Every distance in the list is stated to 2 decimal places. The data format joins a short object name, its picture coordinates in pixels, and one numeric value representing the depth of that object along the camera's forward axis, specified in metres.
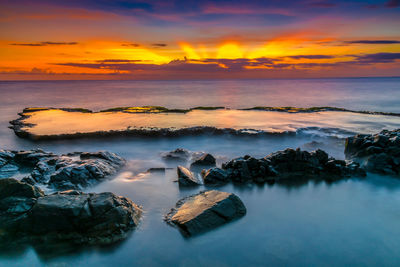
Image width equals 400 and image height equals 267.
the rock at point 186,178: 13.71
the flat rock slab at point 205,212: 9.85
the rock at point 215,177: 13.97
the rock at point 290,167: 14.67
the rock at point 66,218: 9.20
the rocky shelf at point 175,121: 25.44
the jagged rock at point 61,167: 13.25
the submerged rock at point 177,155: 18.47
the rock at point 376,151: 15.43
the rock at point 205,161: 16.84
